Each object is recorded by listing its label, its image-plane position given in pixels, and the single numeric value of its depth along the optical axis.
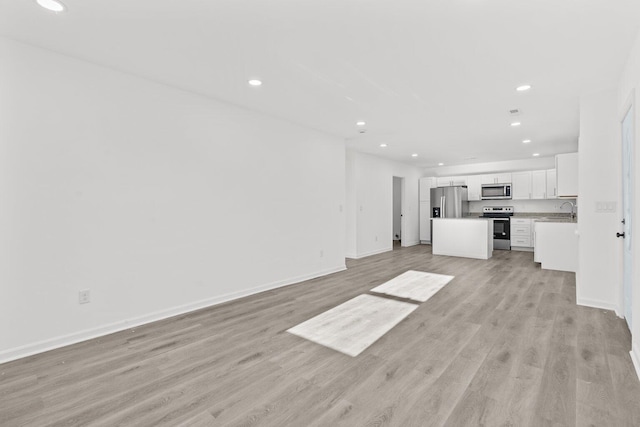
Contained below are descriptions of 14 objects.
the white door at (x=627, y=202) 2.79
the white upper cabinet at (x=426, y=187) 9.61
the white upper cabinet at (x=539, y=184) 7.94
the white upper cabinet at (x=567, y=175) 5.01
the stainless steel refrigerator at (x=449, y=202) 8.89
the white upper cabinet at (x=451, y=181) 9.24
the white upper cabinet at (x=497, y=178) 8.51
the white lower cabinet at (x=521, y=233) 7.99
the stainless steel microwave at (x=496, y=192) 8.45
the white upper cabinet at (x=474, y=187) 8.96
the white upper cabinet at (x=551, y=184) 7.75
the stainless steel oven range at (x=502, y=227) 8.28
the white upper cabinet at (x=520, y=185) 8.17
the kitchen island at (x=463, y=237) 6.96
